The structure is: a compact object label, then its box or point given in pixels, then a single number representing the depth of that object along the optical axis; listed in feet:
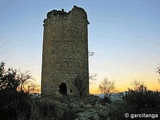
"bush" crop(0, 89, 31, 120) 19.66
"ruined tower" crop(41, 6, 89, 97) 39.94
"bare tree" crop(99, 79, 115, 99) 61.01
